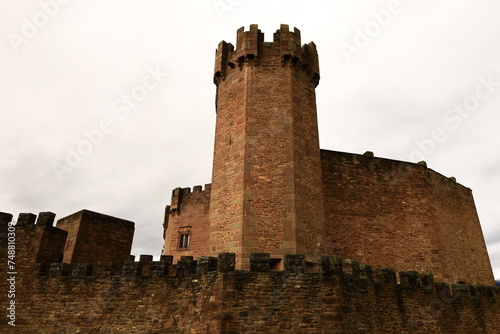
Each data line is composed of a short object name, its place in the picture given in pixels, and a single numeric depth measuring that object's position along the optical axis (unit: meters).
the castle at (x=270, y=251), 8.71
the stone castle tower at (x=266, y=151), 10.95
